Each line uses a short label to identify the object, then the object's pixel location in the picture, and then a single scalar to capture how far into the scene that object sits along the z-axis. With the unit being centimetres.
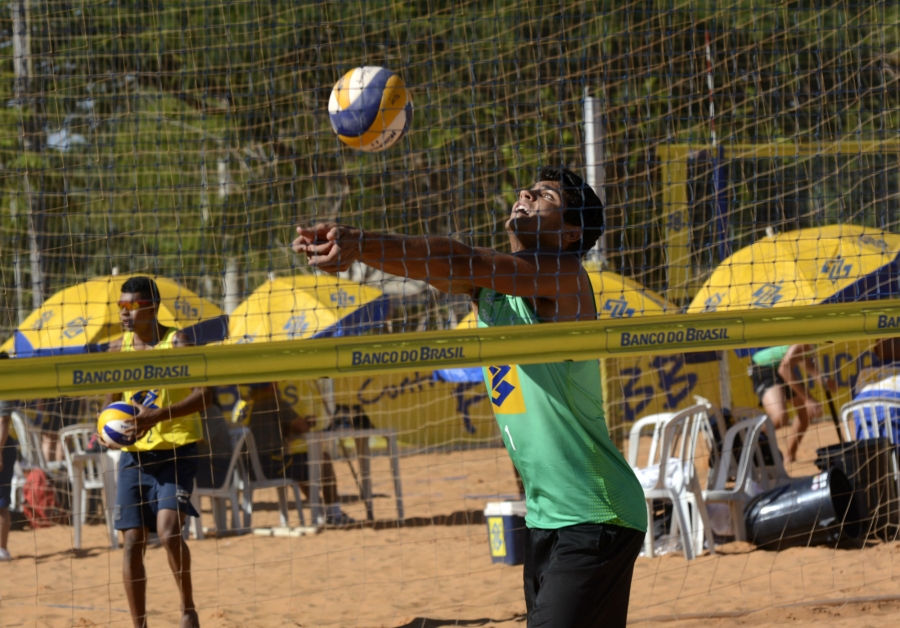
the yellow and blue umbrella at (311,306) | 1883
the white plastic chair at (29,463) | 1904
